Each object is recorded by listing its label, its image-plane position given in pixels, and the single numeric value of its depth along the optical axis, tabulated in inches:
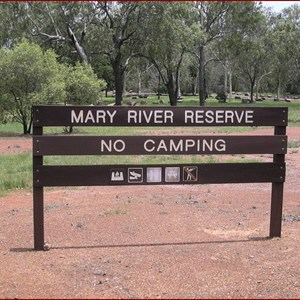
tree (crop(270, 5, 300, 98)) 2226.5
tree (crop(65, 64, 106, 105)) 1038.4
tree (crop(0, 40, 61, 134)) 923.4
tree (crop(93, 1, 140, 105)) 1581.0
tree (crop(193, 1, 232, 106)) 2017.7
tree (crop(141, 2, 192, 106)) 1444.4
